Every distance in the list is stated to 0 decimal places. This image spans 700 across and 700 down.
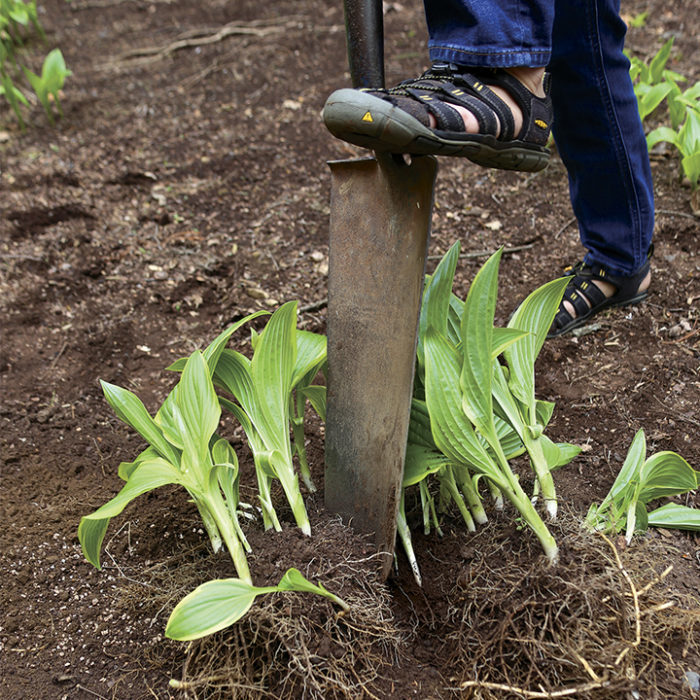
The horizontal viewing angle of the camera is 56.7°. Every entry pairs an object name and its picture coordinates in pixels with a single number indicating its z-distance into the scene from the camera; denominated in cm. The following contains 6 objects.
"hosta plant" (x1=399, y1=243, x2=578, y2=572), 130
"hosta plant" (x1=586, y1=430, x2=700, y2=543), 139
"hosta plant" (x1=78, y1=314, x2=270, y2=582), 125
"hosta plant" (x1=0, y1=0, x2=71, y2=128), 389
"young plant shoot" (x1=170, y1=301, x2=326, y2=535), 140
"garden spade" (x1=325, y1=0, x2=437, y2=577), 129
